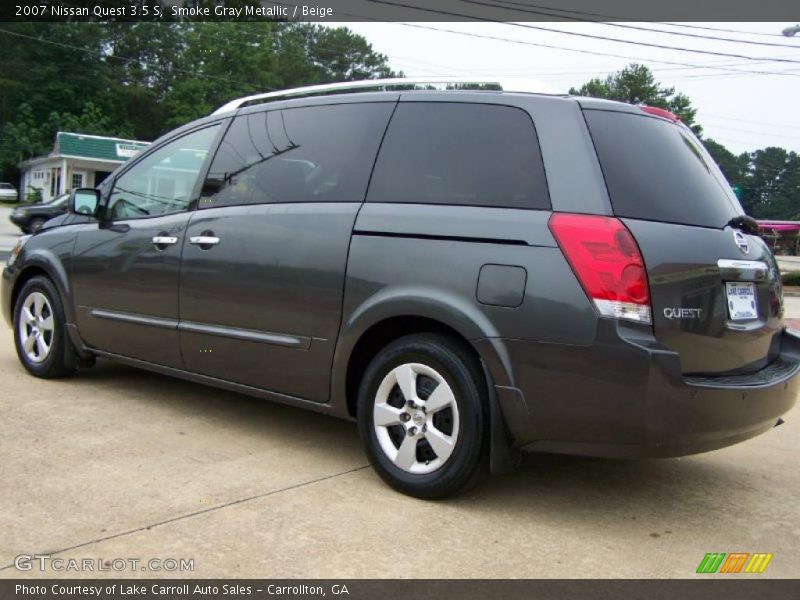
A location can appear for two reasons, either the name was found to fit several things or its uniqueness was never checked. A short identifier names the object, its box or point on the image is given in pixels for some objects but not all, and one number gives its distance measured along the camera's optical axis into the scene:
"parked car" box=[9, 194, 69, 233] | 24.31
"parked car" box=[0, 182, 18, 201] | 54.31
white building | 42.31
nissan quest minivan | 3.13
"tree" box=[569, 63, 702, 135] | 72.44
